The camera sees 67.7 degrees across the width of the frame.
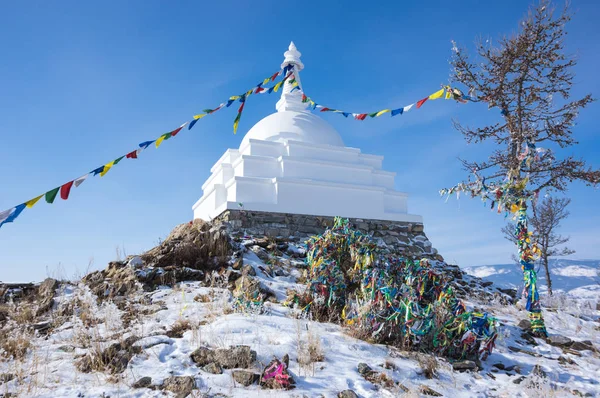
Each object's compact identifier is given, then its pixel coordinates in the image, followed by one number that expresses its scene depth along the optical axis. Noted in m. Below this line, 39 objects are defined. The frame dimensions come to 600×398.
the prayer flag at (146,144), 8.30
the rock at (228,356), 4.67
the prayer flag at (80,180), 7.05
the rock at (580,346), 6.88
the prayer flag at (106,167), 7.47
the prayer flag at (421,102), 8.87
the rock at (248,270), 8.11
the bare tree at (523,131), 7.77
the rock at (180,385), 4.14
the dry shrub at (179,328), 5.53
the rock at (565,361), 6.17
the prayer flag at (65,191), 6.80
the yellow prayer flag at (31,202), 6.52
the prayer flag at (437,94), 8.53
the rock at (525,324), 7.64
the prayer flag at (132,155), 8.04
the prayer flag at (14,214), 6.37
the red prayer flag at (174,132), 8.79
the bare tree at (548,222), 19.27
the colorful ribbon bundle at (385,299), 5.86
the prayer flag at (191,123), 9.25
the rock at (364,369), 4.82
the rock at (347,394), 4.22
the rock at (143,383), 4.28
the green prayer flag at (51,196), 6.64
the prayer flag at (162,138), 8.52
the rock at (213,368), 4.54
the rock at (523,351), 6.43
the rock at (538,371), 5.35
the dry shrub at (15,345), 5.10
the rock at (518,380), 5.17
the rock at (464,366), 5.41
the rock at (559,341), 6.95
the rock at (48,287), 7.44
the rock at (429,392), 4.57
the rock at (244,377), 4.36
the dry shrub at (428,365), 5.06
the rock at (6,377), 4.40
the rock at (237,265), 8.45
